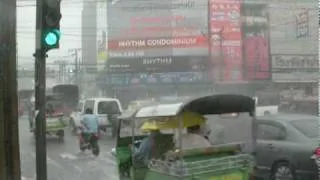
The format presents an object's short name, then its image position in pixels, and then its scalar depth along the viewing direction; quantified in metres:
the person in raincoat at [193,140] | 7.98
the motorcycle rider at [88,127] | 18.56
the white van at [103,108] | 25.58
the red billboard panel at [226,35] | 57.16
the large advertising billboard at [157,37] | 58.69
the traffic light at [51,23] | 8.98
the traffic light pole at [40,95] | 8.99
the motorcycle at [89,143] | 18.22
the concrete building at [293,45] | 50.53
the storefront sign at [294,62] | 52.61
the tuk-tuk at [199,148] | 7.49
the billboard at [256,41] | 57.41
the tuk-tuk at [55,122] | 24.09
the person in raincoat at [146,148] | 9.20
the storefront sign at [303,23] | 51.36
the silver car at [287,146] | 10.33
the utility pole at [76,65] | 61.15
